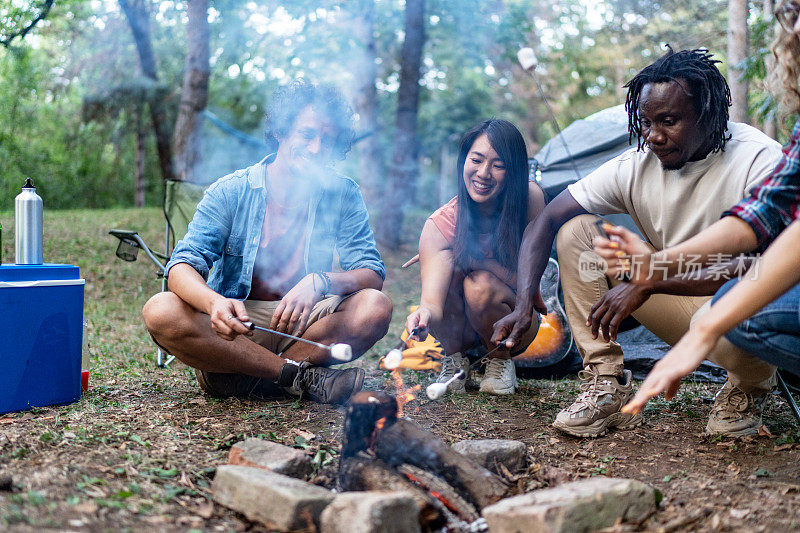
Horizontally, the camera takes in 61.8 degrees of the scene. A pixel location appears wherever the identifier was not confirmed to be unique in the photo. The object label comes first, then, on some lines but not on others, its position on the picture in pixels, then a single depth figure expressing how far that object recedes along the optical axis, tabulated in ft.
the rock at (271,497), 5.34
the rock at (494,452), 6.88
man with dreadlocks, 7.71
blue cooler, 8.26
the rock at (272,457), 6.42
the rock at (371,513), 4.96
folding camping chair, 13.79
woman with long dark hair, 9.95
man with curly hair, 8.91
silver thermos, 8.77
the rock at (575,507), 5.17
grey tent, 15.19
